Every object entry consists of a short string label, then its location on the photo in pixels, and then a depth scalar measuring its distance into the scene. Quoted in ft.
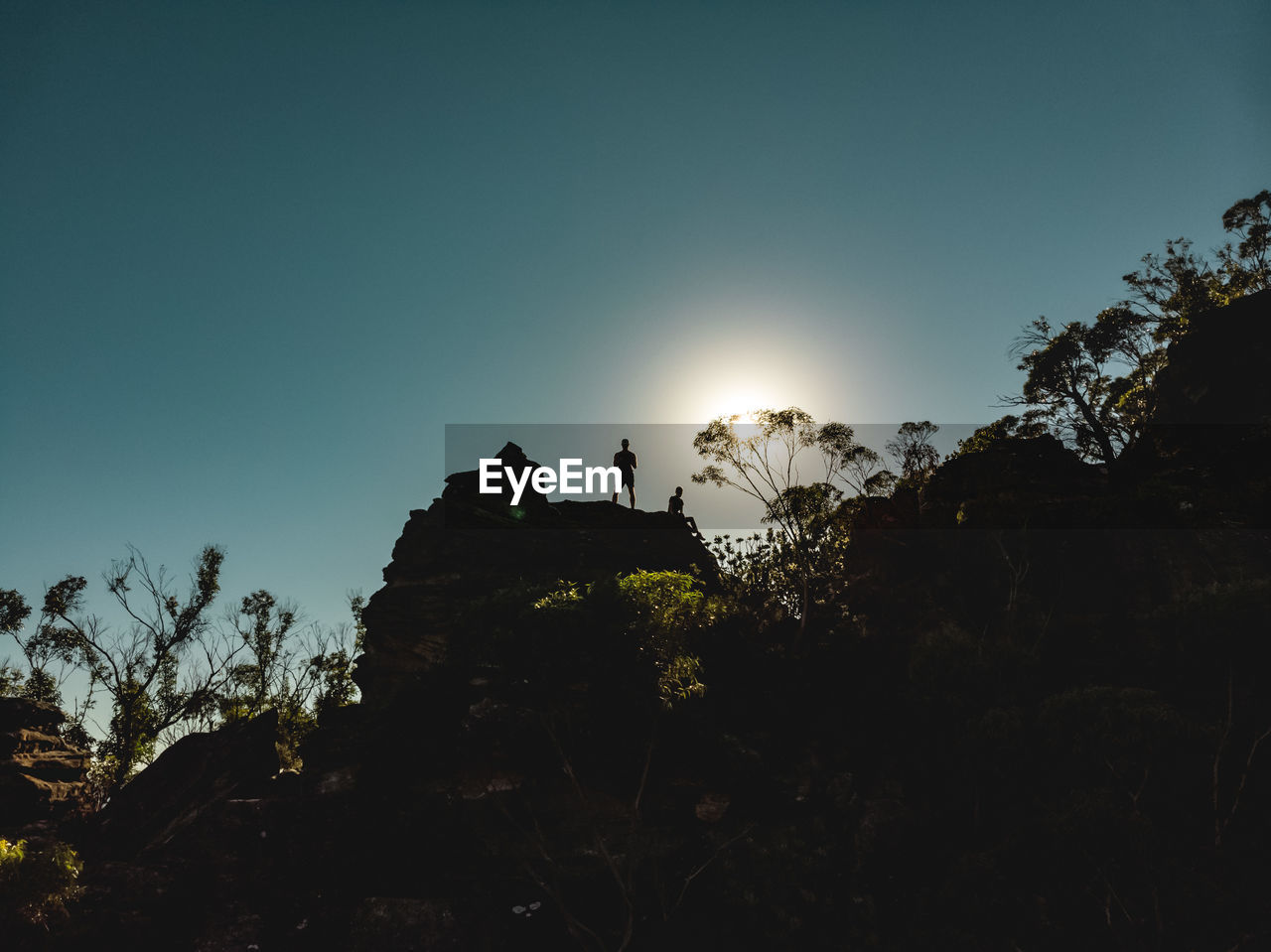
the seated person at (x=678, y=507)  95.20
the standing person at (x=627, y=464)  92.27
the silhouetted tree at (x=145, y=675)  116.67
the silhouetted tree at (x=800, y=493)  85.15
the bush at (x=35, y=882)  50.37
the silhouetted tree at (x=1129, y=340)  114.42
